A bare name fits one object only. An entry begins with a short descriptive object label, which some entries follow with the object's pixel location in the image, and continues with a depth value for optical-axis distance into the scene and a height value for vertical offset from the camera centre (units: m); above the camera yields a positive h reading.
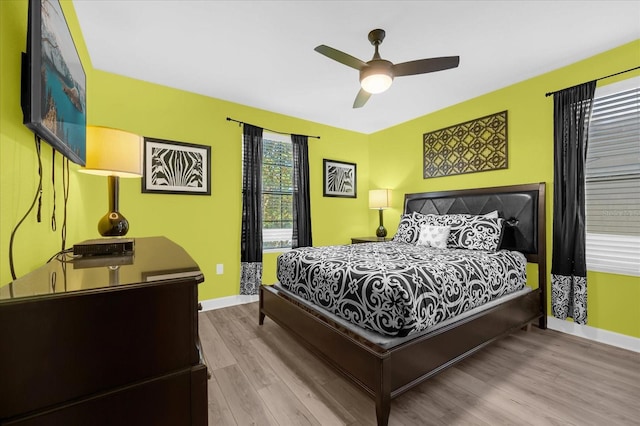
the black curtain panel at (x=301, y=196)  4.02 +0.26
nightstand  4.12 -0.42
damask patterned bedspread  1.62 -0.50
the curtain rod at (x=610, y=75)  2.36 +1.24
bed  1.56 -0.83
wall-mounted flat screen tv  1.00 +0.58
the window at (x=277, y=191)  3.89 +0.33
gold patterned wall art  3.23 +0.85
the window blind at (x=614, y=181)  2.36 +0.28
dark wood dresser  0.61 -0.35
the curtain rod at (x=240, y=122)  3.53 +1.22
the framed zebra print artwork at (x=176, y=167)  3.06 +0.55
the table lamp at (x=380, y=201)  4.27 +0.19
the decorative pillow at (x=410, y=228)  3.41 -0.20
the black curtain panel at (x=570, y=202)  2.54 +0.09
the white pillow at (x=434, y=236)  3.02 -0.27
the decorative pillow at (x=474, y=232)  2.79 -0.21
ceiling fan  2.06 +1.16
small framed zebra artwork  4.44 +0.58
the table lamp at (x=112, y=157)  1.65 +0.36
